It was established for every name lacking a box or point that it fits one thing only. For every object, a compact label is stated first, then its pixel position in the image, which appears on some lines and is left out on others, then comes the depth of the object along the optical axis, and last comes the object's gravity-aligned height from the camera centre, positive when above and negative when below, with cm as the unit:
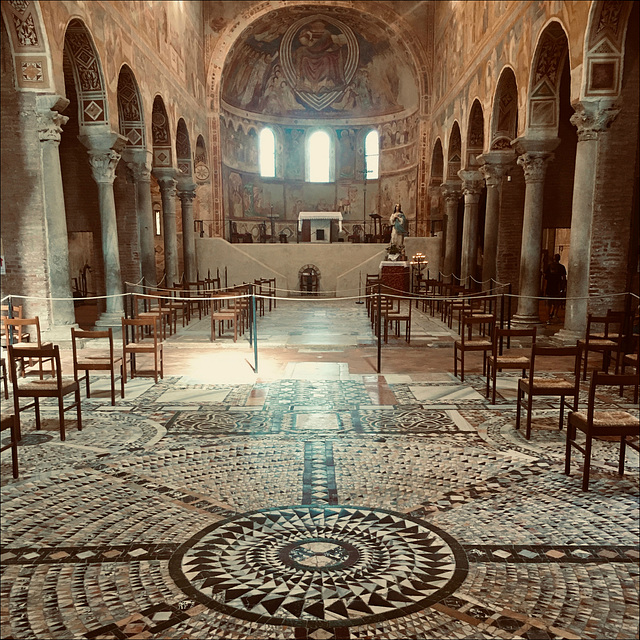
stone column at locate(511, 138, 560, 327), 1368 +63
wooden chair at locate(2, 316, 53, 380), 826 -139
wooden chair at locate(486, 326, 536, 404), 748 -147
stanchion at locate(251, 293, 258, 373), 990 -195
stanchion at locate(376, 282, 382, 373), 946 -124
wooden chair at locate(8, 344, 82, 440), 611 -148
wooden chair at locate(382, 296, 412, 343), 1254 -164
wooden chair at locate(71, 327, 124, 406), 739 -146
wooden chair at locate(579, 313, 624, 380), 847 -141
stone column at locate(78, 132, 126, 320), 1385 +100
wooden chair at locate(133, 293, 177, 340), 1274 -155
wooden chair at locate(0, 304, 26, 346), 977 -138
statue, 2248 +69
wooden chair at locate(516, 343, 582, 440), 633 -149
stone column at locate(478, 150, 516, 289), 1670 +136
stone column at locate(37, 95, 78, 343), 1128 +56
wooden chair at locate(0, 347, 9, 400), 713 -143
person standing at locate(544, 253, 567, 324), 1819 -108
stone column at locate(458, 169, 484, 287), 1970 +92
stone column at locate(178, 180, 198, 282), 2353 +91
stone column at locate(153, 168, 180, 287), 1995 +93
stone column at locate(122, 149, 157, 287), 1669 +117
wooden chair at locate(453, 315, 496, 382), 879 -146
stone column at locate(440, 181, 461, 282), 2394 +96
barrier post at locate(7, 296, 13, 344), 1002 -100
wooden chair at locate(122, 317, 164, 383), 889 -150
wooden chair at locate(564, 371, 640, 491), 493 -150
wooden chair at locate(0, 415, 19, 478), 506 -160
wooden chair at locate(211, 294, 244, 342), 1256 -149
